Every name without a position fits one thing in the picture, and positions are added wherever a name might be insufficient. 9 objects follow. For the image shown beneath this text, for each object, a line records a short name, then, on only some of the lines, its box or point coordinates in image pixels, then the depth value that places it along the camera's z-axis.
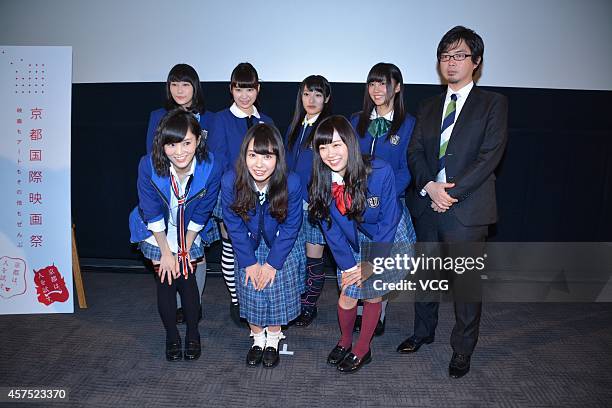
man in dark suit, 1.87
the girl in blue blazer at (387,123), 2.15
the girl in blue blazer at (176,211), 1.98
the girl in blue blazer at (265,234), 1.95
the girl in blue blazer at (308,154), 2.31
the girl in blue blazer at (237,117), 2.31
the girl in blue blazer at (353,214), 1.85
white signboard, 2.39
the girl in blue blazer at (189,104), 2.36
